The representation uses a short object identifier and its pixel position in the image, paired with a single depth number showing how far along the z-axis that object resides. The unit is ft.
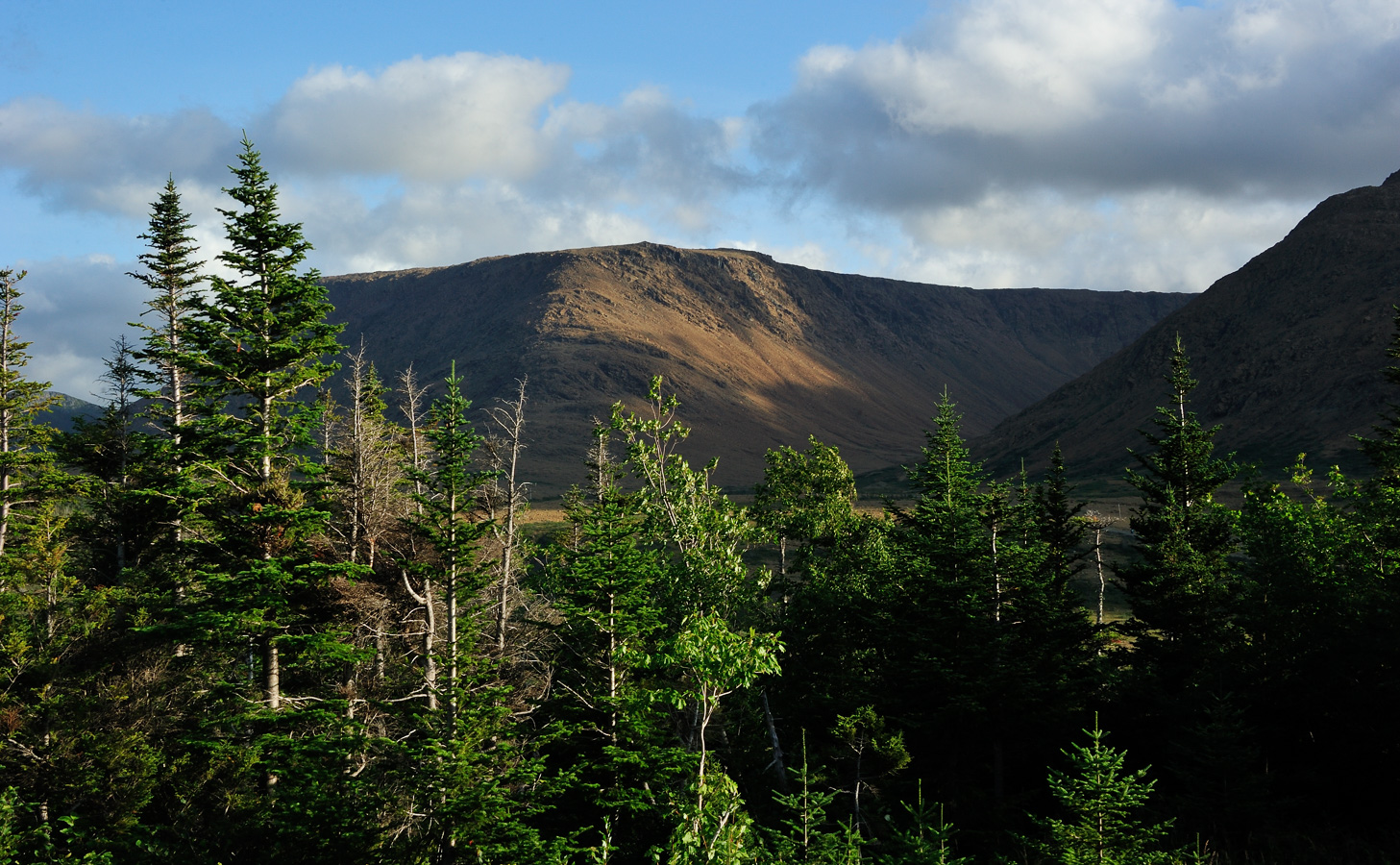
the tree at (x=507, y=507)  86.94
